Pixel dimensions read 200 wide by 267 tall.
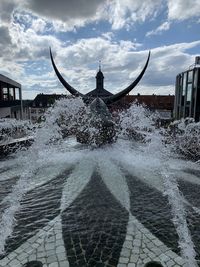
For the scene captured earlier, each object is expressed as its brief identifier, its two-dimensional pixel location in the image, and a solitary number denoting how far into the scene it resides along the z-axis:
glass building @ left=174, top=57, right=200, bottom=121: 37.69
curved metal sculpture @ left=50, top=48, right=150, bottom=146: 14.02
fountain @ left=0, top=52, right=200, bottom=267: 5.36
